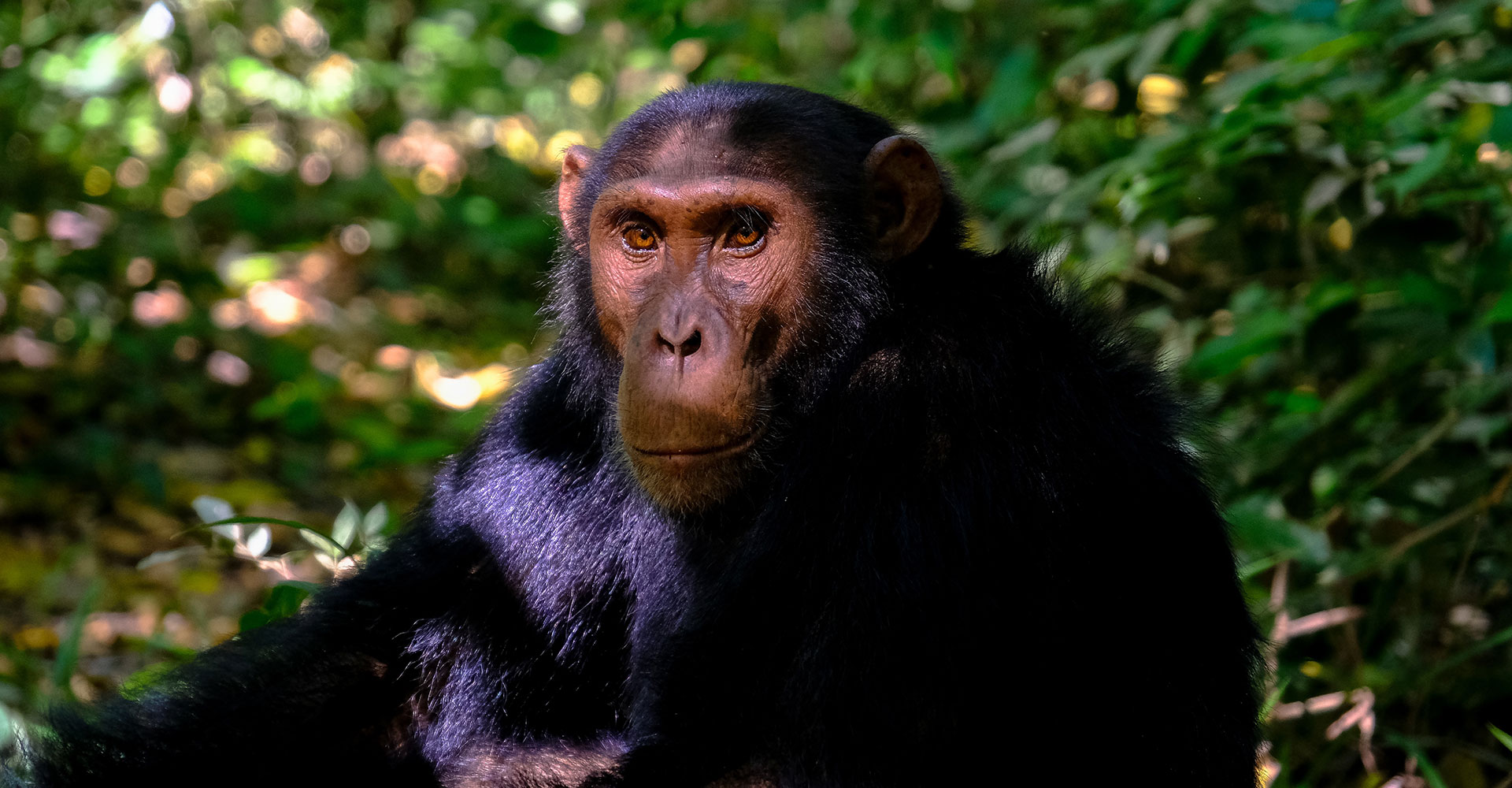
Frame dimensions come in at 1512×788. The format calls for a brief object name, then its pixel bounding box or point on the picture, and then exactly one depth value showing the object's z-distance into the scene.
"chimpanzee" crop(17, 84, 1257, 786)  5.68
